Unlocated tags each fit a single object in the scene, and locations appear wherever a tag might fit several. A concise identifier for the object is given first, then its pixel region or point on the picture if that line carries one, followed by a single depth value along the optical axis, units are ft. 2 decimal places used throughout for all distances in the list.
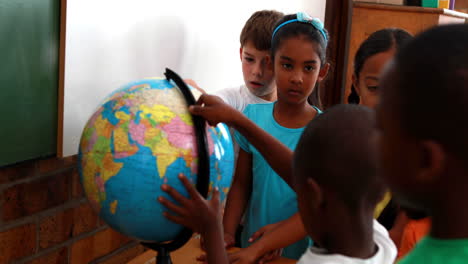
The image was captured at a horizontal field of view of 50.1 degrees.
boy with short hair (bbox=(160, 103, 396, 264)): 3.23
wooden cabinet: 12.31
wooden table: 5.57
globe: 3.98
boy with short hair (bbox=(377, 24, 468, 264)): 2.19
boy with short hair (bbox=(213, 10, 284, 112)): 7.64
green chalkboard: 4.99
